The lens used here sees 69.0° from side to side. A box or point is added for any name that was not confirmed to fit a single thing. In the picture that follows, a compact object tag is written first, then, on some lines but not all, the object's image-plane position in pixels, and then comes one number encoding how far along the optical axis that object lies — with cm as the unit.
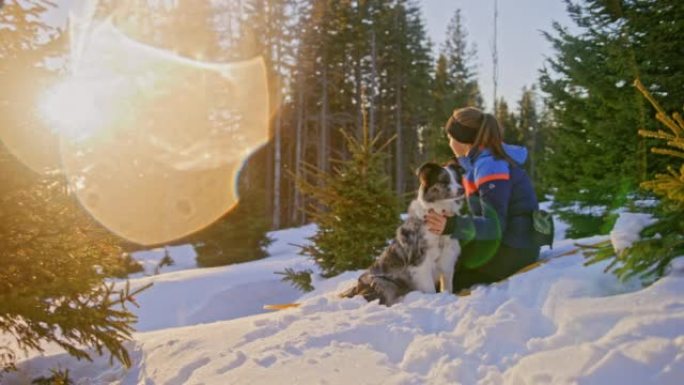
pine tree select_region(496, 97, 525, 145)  2350
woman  443
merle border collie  468
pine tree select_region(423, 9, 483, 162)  3806
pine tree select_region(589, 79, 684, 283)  268
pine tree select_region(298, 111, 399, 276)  799
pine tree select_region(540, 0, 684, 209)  940
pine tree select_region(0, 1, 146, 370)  375
